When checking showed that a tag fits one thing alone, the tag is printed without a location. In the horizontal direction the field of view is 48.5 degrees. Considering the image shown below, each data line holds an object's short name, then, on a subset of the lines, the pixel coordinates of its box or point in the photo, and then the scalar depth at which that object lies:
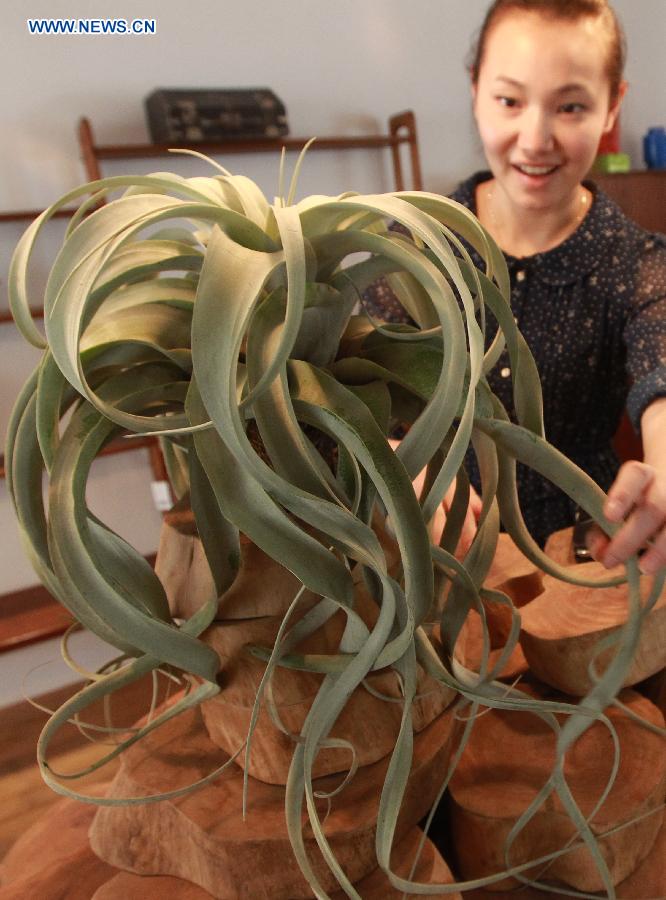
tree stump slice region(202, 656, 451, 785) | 0.42
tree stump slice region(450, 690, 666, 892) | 0.44
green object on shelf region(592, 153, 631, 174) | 2.48
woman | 0.85
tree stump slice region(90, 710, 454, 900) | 0.41
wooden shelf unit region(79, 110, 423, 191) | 1.81
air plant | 0.32
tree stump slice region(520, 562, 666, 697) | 0.50
